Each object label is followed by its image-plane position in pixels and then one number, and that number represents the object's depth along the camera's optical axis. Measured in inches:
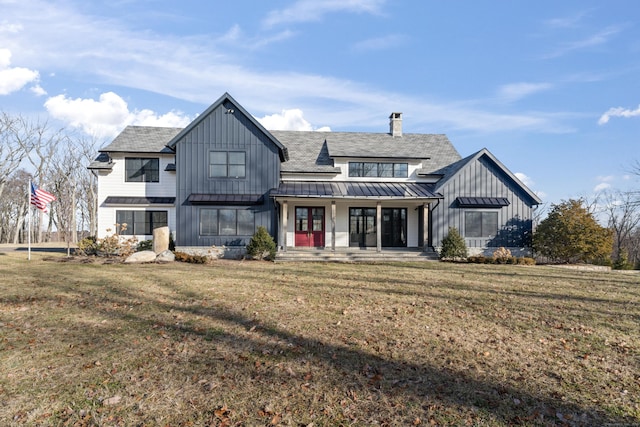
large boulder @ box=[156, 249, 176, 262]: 642.8
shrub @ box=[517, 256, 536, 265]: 709.9
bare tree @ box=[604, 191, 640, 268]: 1615.5
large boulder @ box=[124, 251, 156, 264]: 623.2
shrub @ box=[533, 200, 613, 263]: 709.7
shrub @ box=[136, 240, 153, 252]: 750.5
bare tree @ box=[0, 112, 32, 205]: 1584.6
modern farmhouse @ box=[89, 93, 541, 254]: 752.3
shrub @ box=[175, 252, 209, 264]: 633.6
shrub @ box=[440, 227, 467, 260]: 723.4
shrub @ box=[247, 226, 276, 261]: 685.3
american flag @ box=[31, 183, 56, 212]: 688.4
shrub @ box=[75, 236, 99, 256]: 726.6
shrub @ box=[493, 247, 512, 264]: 715.4
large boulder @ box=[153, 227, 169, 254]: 701.3
